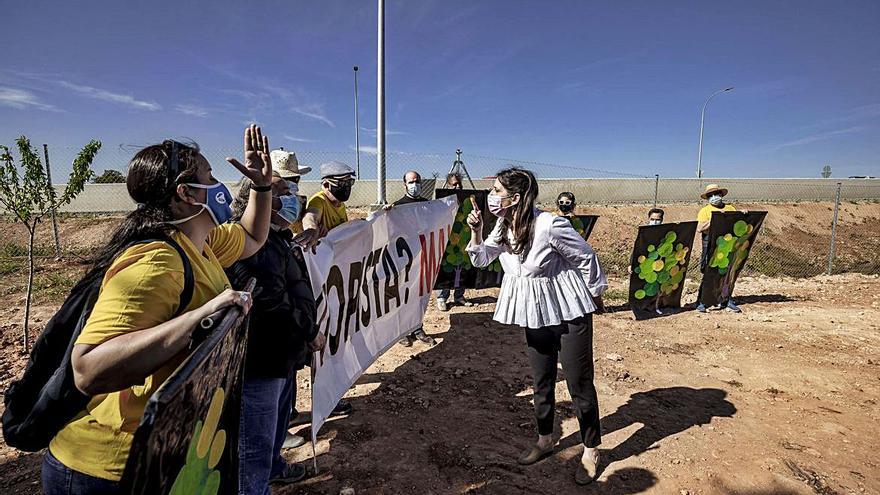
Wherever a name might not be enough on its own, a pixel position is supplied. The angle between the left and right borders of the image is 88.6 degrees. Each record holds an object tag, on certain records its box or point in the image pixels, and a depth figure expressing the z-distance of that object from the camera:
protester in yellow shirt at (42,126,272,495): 1.11
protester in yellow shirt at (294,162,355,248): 3.90
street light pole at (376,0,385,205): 9.96
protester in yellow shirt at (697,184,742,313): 6.91
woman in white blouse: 2.81
